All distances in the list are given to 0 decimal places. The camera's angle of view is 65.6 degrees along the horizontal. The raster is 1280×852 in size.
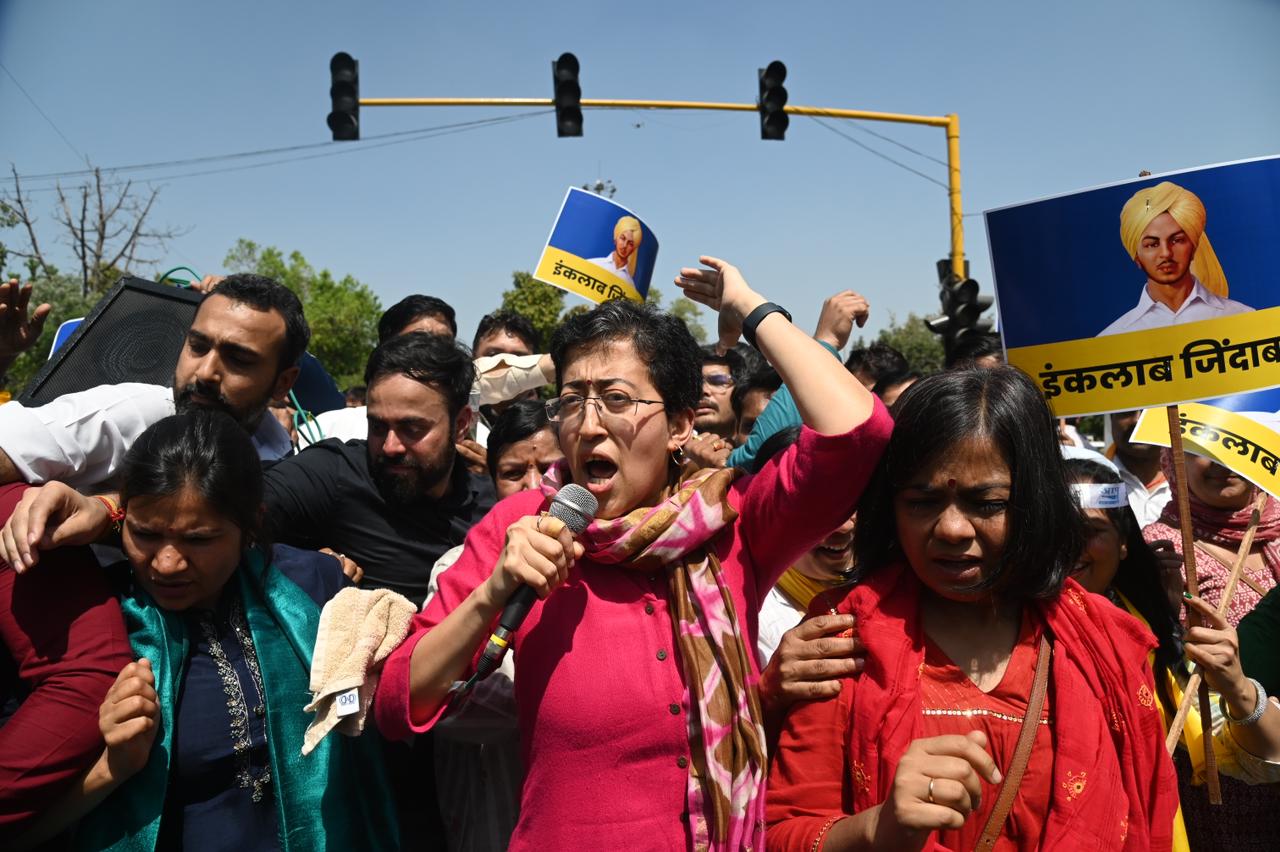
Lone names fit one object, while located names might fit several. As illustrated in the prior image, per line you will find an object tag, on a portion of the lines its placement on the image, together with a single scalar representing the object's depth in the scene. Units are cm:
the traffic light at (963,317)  962
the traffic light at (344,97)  1056
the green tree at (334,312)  4041
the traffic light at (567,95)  1109
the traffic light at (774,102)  1121
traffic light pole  1081
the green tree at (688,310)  4654
